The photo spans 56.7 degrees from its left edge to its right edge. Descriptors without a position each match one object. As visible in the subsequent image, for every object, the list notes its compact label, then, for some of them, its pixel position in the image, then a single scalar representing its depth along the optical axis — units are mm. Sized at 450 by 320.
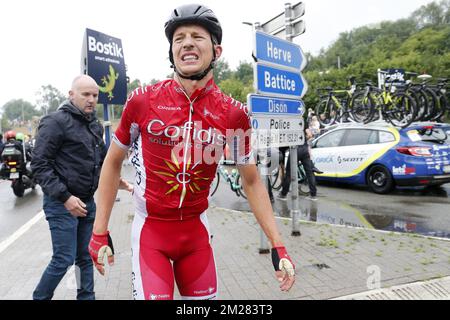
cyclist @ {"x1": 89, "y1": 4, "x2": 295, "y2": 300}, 2158
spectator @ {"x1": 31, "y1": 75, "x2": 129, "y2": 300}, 3299
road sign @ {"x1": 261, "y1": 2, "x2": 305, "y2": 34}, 5930
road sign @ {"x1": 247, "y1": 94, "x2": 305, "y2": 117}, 4980
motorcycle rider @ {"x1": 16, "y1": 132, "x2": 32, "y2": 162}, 14070
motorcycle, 12047
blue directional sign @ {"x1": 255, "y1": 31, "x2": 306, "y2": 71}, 5098
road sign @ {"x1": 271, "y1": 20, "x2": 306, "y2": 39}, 5944
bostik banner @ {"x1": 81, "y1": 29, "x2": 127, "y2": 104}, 7453
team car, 9344
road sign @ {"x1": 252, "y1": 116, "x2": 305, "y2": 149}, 5136
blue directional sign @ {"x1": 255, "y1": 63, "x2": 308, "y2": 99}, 5191
